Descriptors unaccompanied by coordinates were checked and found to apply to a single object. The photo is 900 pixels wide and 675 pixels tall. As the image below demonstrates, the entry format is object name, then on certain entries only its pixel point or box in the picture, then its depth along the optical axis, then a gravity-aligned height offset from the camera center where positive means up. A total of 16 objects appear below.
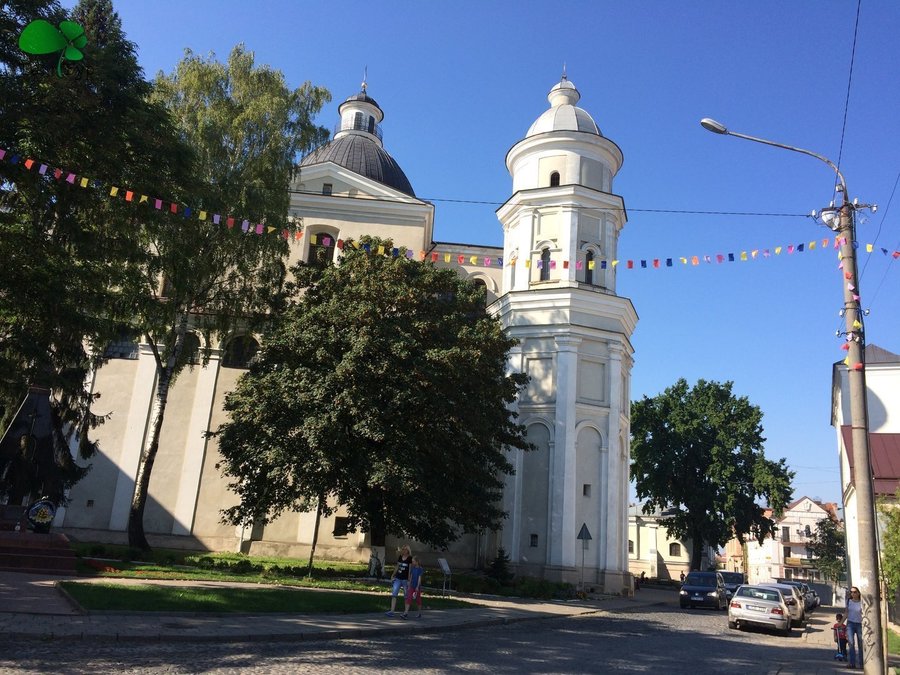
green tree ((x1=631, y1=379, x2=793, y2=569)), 44.59 +5.56
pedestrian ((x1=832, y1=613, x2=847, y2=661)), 14.11 -1.33
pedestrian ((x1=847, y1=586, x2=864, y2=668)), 13.33 -1.06
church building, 28.81 +4.76
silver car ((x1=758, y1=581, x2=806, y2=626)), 21.56 -1.12
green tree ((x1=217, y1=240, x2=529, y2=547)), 20.62 +3.47
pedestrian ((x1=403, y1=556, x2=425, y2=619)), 15.21 -1.01
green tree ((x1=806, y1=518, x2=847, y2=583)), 74.56 +1.75
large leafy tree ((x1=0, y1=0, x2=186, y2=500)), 13.52 +6.15
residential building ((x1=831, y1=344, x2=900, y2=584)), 27.95 +6.12
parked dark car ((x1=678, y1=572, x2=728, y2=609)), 28.22 -1.35
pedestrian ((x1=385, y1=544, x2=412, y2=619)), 15.06 -0.83
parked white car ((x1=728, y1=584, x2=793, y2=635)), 19.05 -1.28
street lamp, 10.25 +2.08
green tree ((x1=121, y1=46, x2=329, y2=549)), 23.12 +10.63
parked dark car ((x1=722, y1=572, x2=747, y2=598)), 32.34 -0.95
